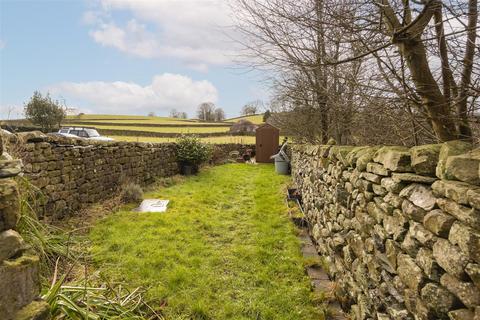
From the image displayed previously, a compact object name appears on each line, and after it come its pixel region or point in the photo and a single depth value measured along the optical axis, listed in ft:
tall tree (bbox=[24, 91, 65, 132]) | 83.51
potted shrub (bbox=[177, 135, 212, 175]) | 42.16
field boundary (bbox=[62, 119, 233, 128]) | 115.20
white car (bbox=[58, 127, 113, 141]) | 58.23
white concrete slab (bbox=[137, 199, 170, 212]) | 23.48
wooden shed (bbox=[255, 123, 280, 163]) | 59.82
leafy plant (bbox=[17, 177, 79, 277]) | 10.91
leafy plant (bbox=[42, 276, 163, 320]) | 7.91
